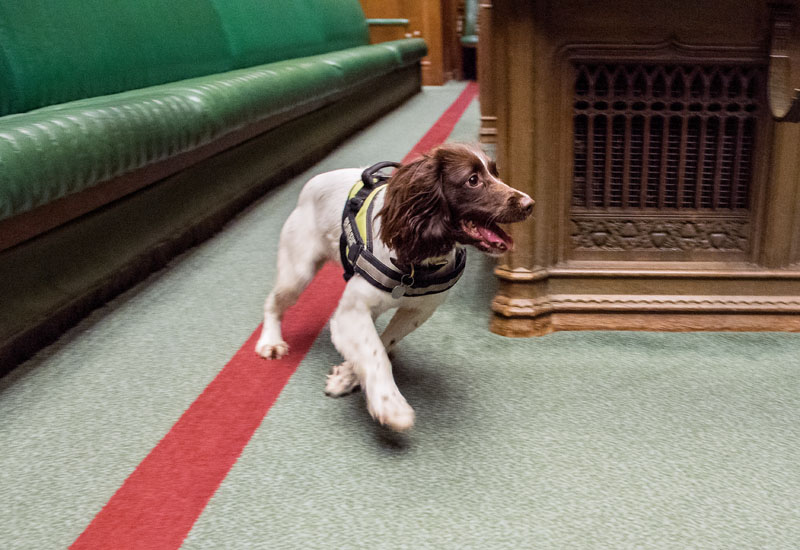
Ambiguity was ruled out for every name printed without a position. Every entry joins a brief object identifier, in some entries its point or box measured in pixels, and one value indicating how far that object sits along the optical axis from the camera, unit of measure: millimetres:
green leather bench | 1777
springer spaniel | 1340
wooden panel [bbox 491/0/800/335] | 1741
